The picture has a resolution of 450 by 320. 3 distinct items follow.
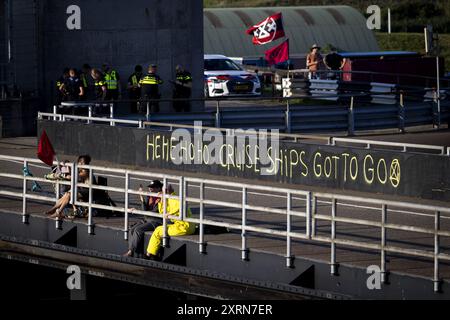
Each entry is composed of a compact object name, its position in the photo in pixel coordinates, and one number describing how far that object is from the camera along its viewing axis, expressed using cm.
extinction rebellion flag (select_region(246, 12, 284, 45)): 4409
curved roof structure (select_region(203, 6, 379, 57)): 6556
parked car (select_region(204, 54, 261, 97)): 4709
